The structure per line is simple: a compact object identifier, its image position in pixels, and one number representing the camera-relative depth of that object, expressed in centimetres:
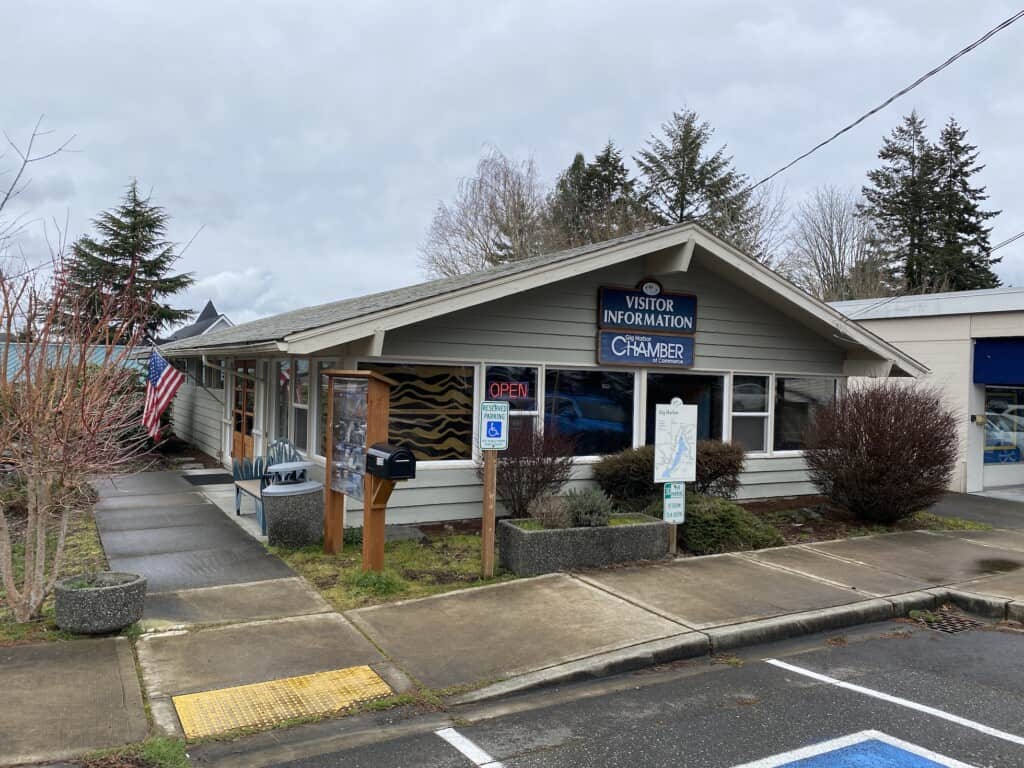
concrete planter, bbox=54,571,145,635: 562
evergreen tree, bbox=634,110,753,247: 3662
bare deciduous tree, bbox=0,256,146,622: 561
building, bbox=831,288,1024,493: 1411
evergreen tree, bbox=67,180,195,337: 3206
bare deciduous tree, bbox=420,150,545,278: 3481
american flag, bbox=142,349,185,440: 1393
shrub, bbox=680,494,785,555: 894
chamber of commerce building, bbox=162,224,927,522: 959
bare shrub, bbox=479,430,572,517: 979
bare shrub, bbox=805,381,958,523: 1030
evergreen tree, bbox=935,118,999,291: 3569
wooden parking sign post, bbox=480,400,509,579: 744
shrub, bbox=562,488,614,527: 811
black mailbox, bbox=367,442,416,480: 712
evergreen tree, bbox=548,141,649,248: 3600
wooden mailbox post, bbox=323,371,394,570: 748
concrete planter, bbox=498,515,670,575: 765
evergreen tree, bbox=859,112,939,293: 3600
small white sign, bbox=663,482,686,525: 859
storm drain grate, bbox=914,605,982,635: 671
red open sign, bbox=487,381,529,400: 1021
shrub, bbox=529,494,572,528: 805
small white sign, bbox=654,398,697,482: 873
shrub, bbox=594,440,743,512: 1021
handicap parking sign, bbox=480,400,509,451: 744
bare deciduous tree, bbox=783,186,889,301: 3453
